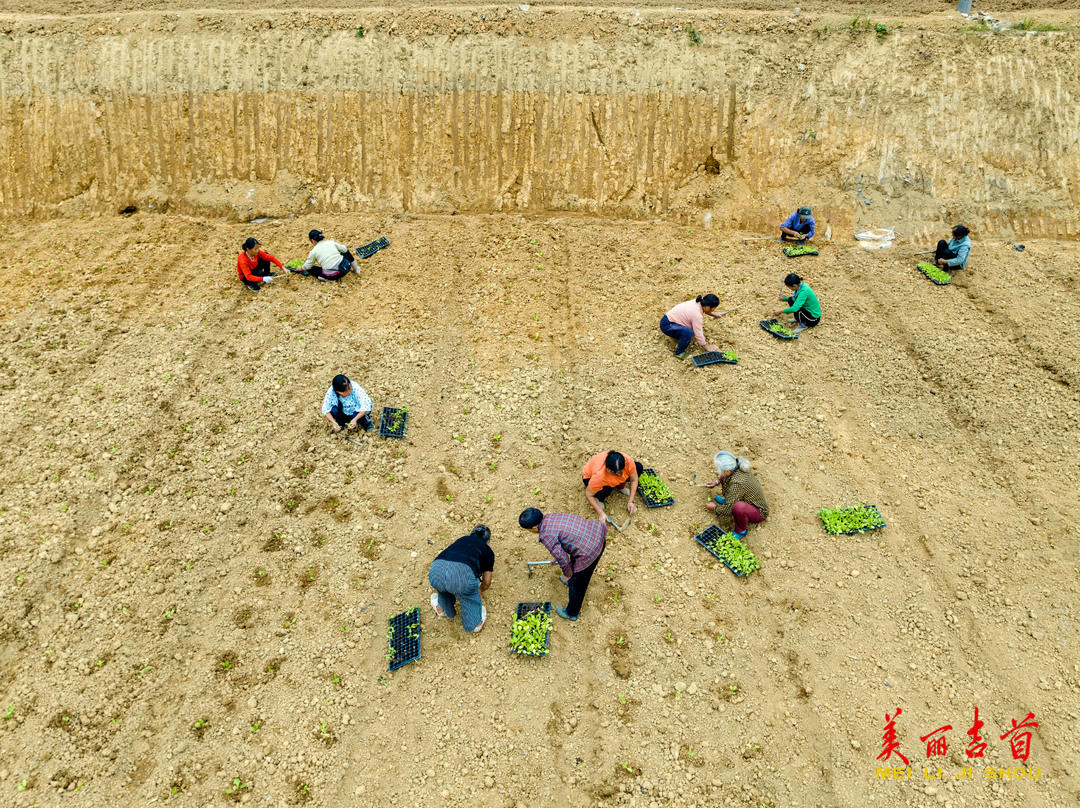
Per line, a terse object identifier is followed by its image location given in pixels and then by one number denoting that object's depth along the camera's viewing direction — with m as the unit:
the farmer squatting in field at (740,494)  6.91
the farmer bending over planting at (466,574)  5.70
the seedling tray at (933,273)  10.56
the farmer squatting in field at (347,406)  7.95
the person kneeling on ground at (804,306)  9.54
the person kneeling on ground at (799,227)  11.34
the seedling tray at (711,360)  9.28
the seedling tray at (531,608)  6.39
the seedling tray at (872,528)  7.10
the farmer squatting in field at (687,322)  9.11
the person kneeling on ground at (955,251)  10.41
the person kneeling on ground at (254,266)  10.41
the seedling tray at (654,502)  7.42
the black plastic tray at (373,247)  11.54
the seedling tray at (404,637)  6.10
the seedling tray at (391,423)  8.37
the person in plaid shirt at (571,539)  5.59
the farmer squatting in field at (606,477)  6.60
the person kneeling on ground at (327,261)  10.62
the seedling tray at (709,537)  6.96
